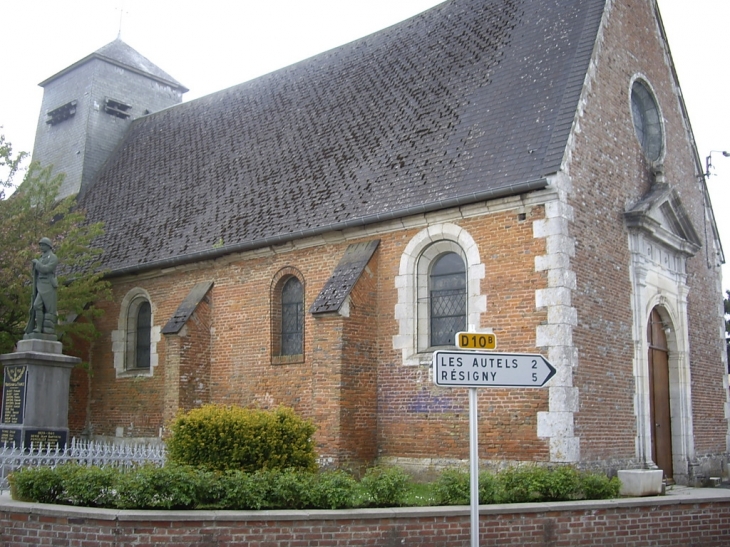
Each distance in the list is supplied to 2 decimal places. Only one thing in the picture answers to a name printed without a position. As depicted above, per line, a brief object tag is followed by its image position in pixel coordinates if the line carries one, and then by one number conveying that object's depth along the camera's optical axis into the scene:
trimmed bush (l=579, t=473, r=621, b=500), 10.46
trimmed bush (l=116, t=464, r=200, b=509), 8.42
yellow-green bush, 11.08
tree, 17.70
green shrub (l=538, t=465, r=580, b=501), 10.00
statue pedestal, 14.09
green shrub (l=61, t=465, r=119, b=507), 8.57
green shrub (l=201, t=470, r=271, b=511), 8.68
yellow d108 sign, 7.16
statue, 14.84
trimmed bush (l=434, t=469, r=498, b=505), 9.48
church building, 13.45
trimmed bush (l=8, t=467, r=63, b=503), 8.85
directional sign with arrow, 6.79
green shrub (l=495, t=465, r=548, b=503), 9.72
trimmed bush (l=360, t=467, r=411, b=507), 9.12
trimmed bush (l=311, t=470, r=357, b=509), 8.84
